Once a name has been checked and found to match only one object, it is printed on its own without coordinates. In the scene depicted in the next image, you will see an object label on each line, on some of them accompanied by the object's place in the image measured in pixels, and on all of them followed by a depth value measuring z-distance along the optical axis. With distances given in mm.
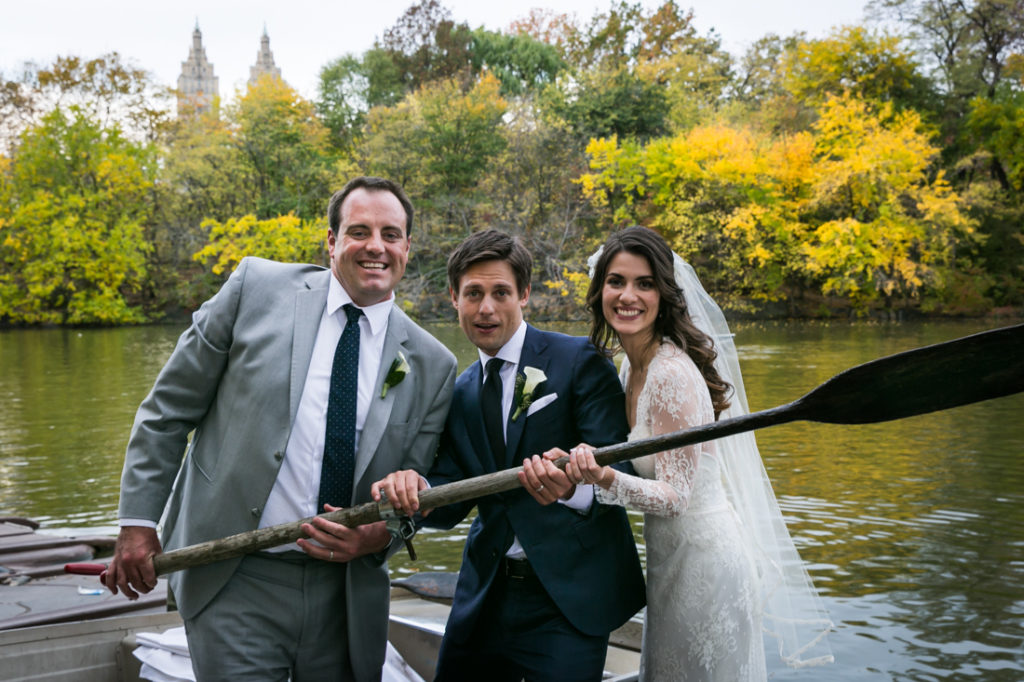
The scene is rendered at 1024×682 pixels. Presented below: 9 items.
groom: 2219
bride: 2428
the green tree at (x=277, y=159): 30953
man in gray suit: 2211
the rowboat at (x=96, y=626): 3287
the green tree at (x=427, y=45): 42594
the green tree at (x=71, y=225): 30312
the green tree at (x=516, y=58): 42719
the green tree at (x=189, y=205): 31500
